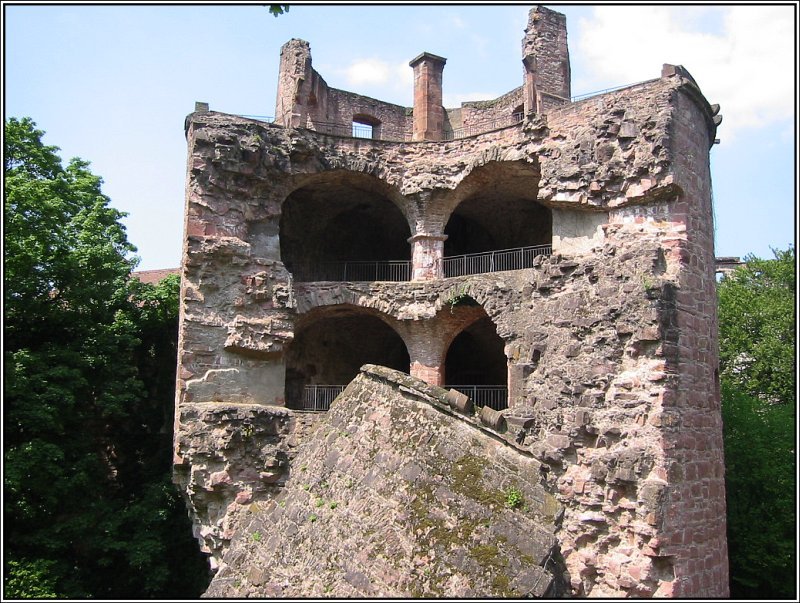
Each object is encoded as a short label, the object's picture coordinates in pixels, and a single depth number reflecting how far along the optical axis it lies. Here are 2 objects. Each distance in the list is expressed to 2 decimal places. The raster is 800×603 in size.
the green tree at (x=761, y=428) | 17.14
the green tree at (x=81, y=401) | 16.00
